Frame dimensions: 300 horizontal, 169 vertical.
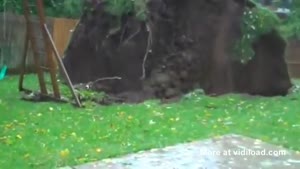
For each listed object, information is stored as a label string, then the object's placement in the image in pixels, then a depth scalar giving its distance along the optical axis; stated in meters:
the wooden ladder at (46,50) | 10.90
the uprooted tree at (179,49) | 12.34
